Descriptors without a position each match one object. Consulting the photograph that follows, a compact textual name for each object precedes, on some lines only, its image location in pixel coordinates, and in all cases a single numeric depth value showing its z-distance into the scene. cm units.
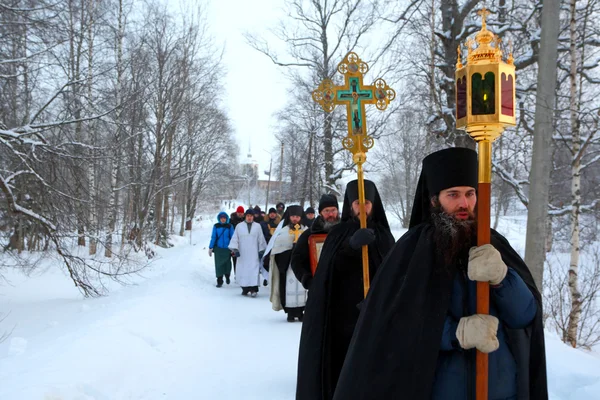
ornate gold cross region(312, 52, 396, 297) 447
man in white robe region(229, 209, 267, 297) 1184
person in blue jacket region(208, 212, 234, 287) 1323
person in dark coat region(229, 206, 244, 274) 1432
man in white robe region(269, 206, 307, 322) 852
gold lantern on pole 218
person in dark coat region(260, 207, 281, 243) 1375
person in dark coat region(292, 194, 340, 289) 587
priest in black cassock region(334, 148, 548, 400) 219
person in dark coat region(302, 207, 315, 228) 1105
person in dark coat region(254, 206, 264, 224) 1436
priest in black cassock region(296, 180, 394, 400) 389
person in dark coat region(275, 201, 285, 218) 1528
